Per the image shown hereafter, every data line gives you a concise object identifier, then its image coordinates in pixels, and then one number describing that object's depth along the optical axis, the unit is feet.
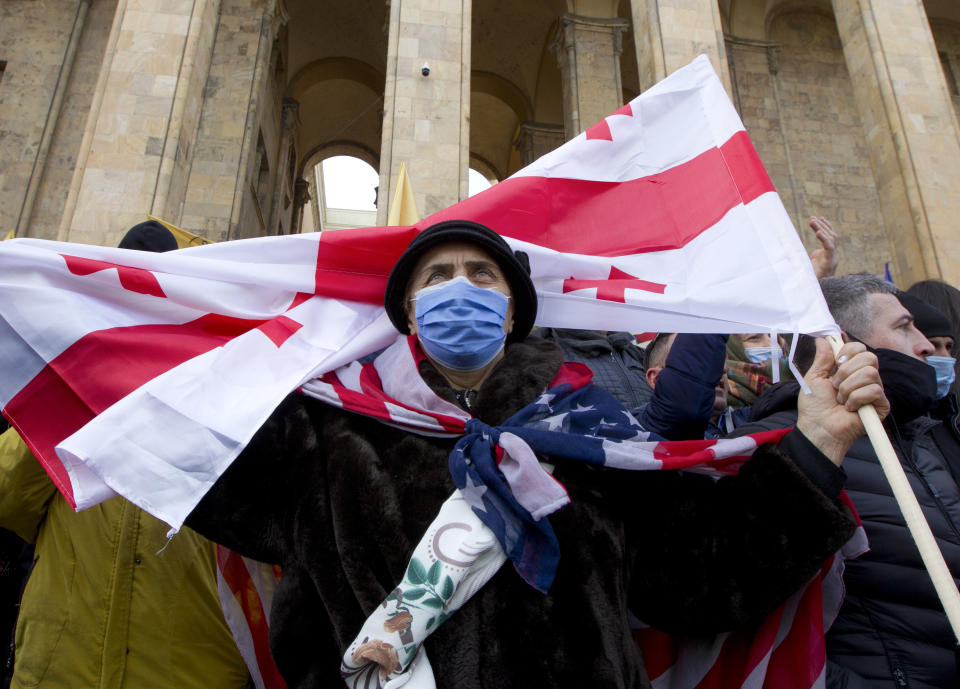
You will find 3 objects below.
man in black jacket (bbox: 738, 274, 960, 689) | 6.00
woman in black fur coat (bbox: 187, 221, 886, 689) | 5.09
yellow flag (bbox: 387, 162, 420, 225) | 12.21
